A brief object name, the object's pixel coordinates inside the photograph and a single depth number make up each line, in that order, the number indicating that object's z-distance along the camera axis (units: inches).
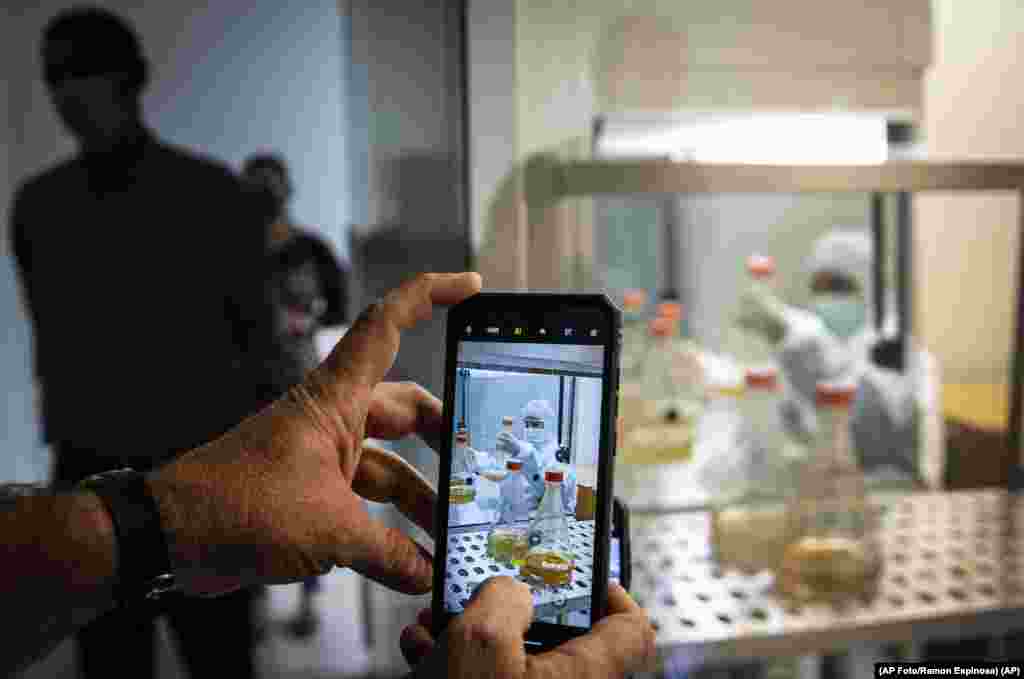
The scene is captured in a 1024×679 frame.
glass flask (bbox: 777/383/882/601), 28.1
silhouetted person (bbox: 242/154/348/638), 47.5
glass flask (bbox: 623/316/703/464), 33.8
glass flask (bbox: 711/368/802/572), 30.1
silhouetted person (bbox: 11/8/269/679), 48.2
